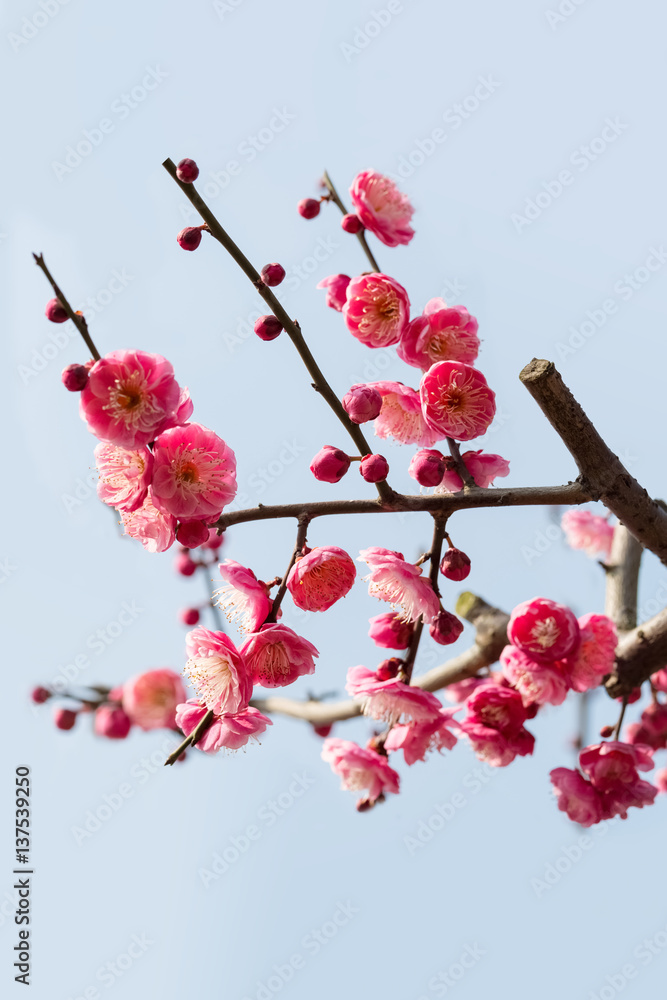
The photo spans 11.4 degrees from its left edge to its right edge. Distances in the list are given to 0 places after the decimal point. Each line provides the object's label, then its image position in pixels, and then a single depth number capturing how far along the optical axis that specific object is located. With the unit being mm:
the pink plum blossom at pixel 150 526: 904
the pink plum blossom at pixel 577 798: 973
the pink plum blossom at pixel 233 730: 908
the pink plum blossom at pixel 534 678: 965
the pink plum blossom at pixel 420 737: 955
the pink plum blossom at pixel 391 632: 949
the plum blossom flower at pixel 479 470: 933
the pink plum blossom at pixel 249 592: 908
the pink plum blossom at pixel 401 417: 940
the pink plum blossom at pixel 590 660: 971
